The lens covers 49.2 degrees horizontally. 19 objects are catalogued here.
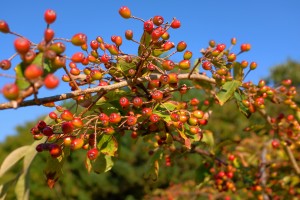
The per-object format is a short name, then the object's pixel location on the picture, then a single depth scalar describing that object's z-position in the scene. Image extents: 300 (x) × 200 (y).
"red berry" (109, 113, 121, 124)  0.29
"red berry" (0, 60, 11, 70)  0.22
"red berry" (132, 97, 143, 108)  0.30
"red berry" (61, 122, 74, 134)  0.27
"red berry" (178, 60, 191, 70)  0.31
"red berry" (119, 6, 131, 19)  0.33
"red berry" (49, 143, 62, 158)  0.28
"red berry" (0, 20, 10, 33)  0.21
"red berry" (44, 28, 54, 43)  0.20
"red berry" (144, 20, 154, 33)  0.30
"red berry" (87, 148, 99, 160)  0.28
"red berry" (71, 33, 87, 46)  0.22
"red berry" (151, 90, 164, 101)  0.30
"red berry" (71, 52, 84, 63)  0.23
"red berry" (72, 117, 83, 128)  0.27
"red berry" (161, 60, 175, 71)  0.29
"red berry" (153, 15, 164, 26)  0.30
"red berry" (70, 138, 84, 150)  0.28
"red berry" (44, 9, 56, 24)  0.21
